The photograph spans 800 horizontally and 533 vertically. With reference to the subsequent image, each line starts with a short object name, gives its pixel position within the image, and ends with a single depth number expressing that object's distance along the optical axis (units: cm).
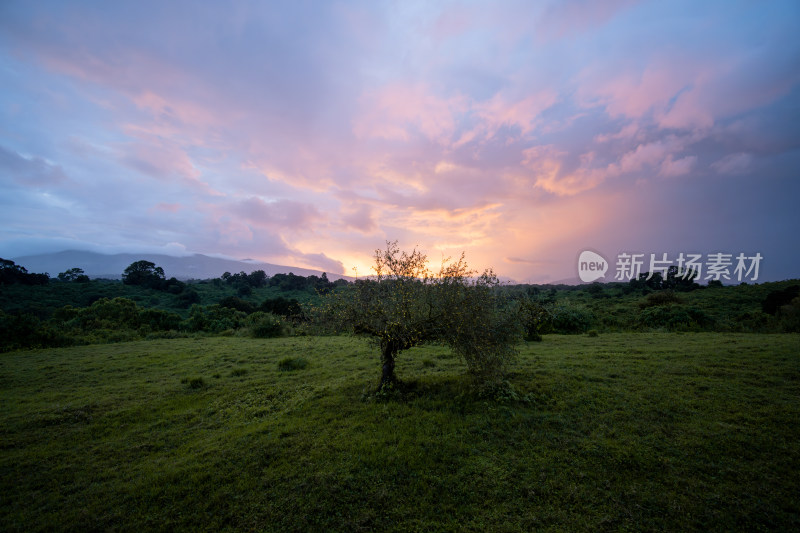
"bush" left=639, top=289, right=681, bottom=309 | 4562
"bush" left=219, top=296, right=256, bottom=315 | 6266
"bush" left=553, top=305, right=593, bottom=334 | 3439
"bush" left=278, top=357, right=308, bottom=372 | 1950
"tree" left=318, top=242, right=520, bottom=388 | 1150
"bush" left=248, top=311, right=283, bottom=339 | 3731
